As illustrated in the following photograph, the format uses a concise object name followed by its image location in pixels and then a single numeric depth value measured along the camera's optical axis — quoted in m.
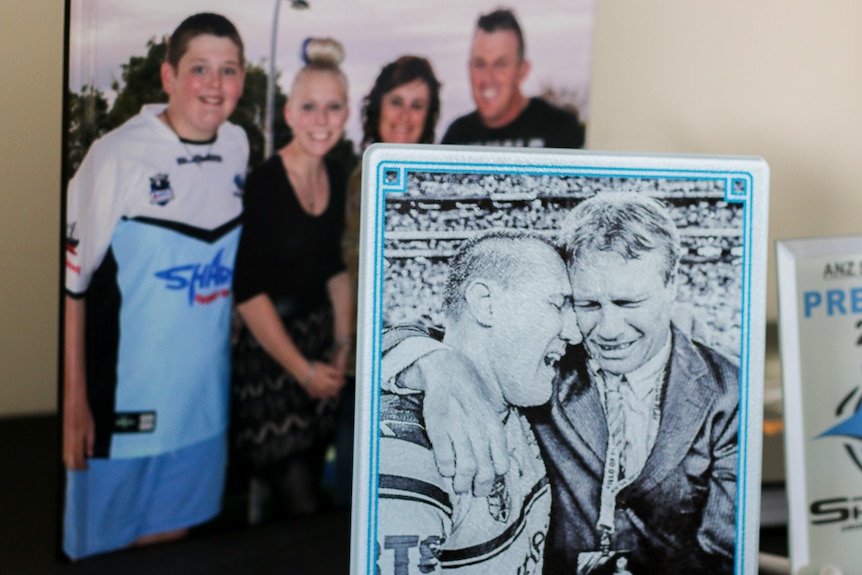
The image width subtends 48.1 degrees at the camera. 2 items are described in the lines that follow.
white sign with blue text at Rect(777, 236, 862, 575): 1.07
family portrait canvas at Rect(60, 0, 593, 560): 1.33
